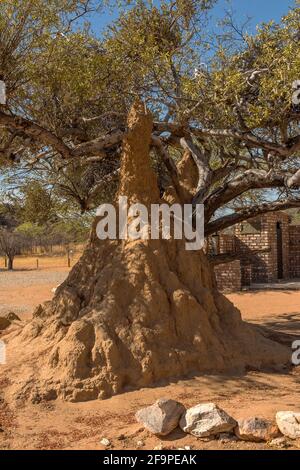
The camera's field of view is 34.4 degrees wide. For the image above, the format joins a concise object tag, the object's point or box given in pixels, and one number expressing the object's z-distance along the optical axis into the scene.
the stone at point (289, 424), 3.78
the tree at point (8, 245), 28.81
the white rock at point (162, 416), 4.03
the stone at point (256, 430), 3.85
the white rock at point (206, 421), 3.95
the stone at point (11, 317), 8.38
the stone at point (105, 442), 3.99
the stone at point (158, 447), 3.86
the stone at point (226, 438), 3.92
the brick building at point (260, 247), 16.31
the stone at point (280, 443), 3.75
